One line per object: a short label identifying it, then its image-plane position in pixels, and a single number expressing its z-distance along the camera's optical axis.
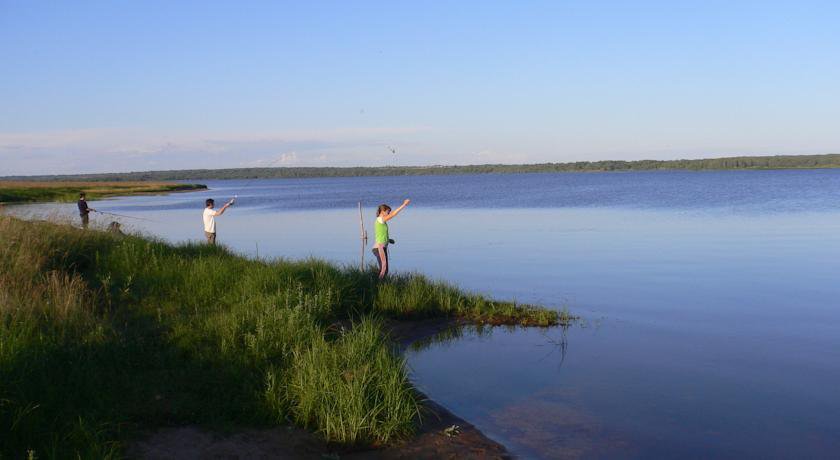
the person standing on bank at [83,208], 22.28
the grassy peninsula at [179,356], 6.54
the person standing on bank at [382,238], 14.76
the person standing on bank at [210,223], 17.56
